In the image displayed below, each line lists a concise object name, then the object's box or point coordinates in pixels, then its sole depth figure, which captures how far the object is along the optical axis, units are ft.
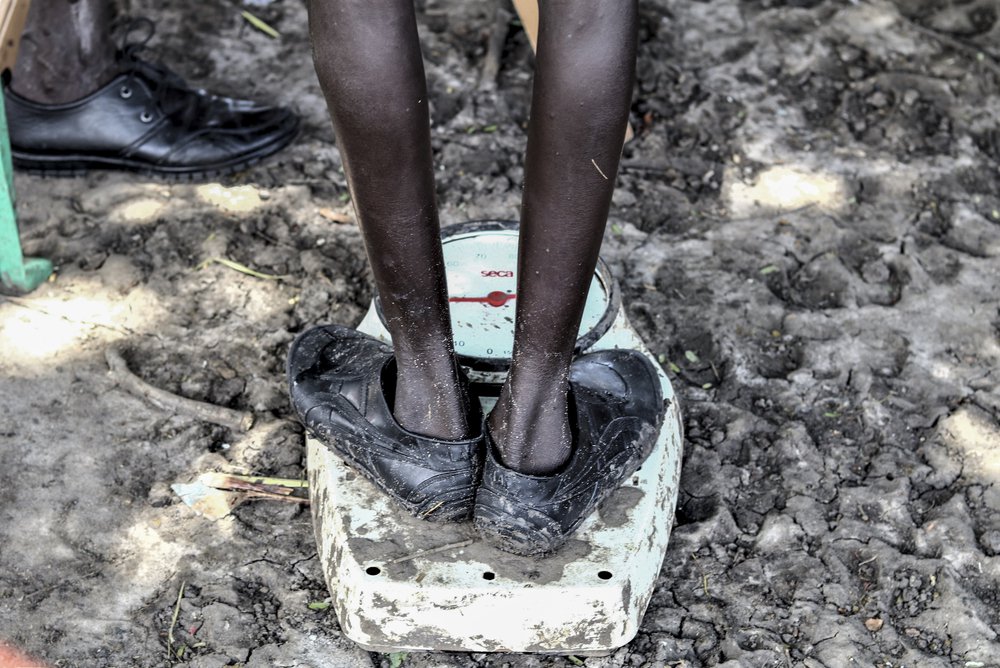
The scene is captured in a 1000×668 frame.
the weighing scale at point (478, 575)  5.44
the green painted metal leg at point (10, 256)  7.29
